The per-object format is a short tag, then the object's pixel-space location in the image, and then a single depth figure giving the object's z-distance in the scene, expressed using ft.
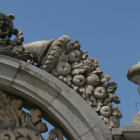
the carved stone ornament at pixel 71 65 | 55.62
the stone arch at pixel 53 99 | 53.18
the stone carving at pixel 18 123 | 56.18
